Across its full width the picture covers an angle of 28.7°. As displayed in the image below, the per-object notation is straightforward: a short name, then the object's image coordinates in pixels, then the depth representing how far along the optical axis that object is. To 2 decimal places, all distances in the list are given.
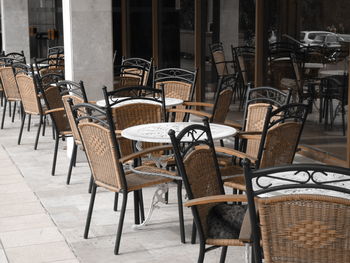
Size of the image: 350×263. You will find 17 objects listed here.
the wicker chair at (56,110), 6.53
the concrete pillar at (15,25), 13.66
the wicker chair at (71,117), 5.67
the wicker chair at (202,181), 3.24
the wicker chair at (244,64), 8.31
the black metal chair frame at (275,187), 2.48
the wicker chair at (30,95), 7.45
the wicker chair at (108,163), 4.20
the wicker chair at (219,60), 9.05
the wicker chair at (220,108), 5.95
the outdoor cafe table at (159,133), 4.43
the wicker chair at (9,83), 8.82
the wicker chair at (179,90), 7.04
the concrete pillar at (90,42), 7.00
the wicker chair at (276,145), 4.27
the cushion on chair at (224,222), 3.33
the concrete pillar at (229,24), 8.59
